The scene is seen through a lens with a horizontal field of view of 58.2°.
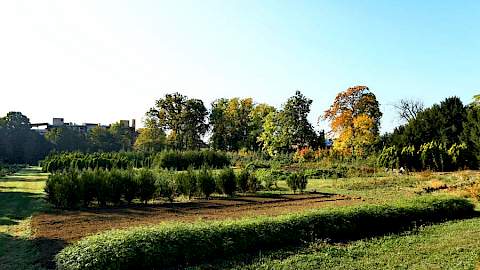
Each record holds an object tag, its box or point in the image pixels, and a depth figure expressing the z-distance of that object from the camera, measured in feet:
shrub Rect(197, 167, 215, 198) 52.13
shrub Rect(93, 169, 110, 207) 45.75
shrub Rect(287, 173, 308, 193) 56.65
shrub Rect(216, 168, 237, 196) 54.19
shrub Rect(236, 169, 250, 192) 56.03
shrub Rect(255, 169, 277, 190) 60.90
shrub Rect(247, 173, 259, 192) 57.06
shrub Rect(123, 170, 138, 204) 47.03
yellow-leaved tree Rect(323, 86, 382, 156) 119.03
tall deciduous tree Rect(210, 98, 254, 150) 160.76
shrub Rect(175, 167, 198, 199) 51.03
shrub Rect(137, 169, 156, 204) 47.52
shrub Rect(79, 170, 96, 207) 44.86
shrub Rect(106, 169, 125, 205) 46.19
